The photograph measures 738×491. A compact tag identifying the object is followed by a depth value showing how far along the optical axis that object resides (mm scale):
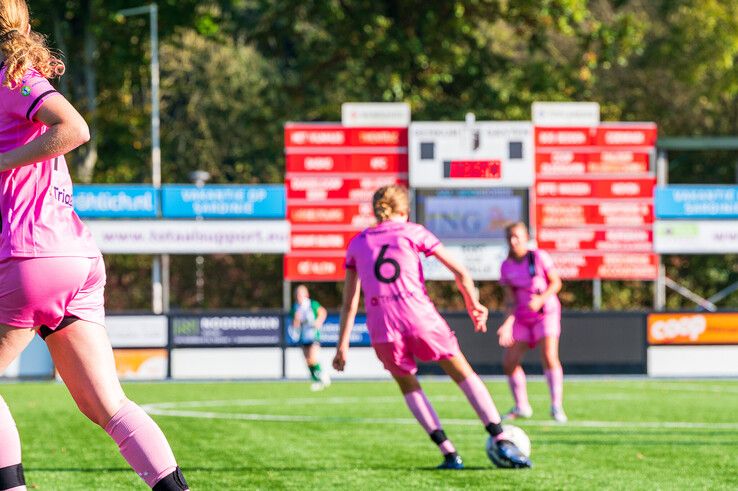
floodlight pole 34275
